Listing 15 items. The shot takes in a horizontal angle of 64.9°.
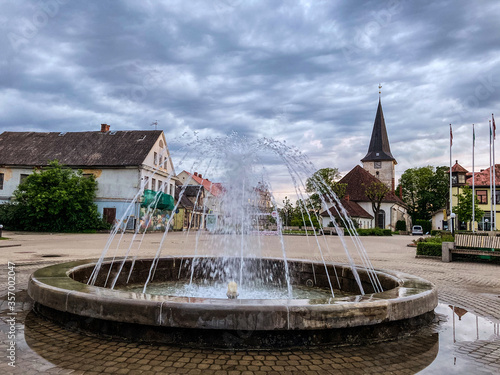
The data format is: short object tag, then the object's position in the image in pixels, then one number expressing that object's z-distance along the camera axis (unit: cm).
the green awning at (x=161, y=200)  4125
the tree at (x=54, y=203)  3594
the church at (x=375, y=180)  6494
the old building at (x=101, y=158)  3978
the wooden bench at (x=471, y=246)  1605
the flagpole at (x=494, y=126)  3394
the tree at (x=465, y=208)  3900
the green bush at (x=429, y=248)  1789
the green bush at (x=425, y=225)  7282
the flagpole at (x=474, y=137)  3719
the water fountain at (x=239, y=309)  423
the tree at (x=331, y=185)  6412
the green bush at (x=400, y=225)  7109
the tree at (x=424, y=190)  8075
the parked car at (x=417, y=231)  6518
